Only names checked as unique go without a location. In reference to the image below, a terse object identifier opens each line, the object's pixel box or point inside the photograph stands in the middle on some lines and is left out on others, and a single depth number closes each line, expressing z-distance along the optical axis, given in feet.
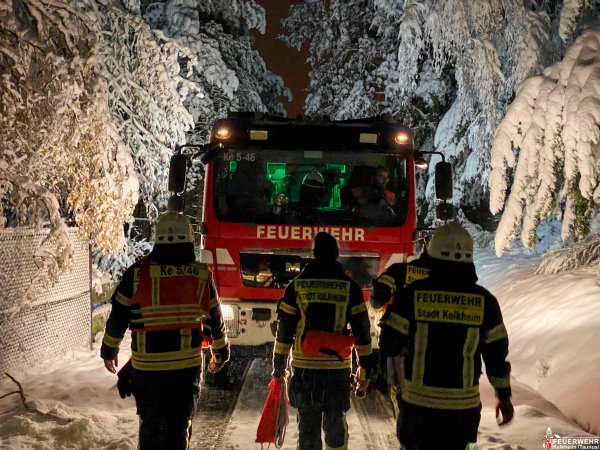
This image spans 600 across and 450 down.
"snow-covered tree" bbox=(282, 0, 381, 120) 74.69
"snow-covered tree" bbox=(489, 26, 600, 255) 19.66
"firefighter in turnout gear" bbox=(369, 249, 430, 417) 15.42
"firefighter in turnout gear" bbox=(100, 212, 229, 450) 12.42
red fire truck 21.75
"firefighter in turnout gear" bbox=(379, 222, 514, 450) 10.46
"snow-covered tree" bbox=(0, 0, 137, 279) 20.57
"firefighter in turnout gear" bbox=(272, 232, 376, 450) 13.35
